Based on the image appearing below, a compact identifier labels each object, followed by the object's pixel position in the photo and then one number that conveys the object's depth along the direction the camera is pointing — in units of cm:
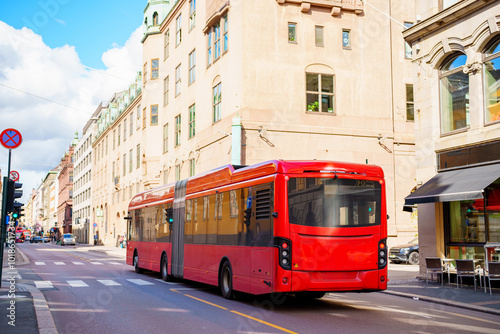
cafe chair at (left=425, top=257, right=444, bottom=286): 1789
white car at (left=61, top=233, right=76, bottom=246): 8556
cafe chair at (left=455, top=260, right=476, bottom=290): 1653
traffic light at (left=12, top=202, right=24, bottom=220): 2180
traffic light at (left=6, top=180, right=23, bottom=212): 1572
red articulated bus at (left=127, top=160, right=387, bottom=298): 1188
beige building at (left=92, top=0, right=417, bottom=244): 3303
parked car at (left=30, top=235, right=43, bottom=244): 12235
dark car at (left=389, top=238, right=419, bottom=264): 2970
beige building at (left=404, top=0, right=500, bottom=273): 1736
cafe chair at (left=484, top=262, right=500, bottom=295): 1523
